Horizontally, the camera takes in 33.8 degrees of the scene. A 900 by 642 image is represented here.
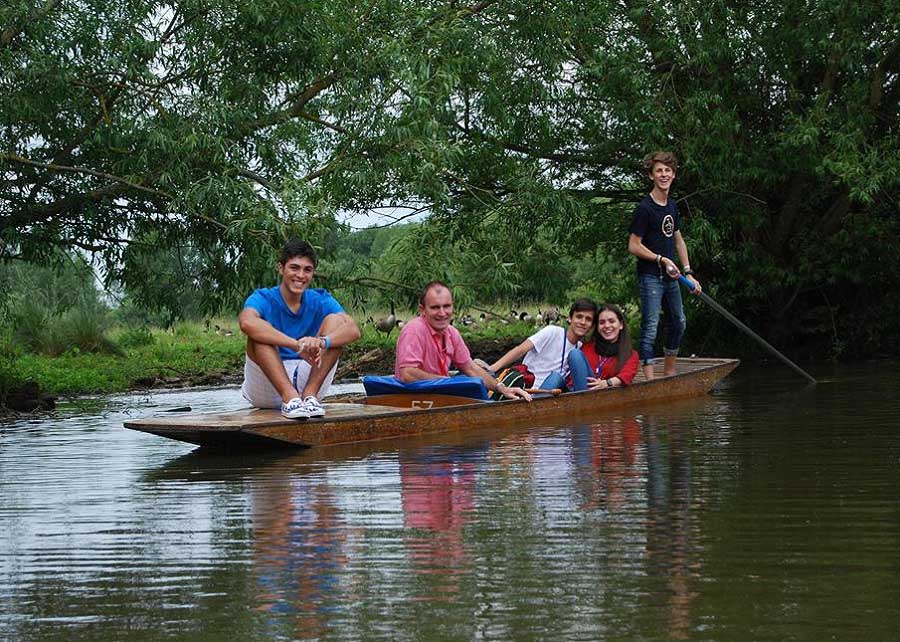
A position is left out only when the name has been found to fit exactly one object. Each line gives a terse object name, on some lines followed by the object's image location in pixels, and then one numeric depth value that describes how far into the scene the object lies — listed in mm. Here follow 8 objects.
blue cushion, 9641
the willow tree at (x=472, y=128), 12031
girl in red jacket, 11164
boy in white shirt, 10719
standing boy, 11641
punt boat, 8367
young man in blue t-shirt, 8742
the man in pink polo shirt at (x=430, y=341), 9695
